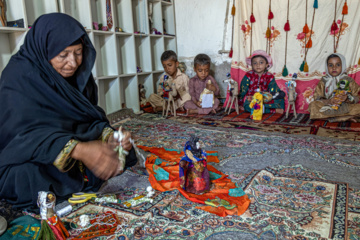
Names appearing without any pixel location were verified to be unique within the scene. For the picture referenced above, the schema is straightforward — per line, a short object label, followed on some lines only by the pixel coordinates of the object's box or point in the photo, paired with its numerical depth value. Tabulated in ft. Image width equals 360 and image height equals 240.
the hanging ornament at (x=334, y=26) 14.55
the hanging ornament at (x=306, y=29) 15.15
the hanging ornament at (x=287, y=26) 15.46
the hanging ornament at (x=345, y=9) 14.20
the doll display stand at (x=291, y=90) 13.94
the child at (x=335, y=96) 13.07
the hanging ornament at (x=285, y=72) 15.85
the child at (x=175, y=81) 15.93
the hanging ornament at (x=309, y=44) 15.11
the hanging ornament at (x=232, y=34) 17.09
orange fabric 6.00
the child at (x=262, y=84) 15.11
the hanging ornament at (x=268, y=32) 15.94
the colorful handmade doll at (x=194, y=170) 6.51
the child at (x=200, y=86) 15.39
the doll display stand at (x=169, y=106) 14.75
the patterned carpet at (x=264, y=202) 5.30
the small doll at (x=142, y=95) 16.75
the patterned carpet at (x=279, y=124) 11.54
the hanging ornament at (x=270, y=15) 15.79
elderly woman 5.43
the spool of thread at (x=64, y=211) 5.95
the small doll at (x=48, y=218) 4.66
